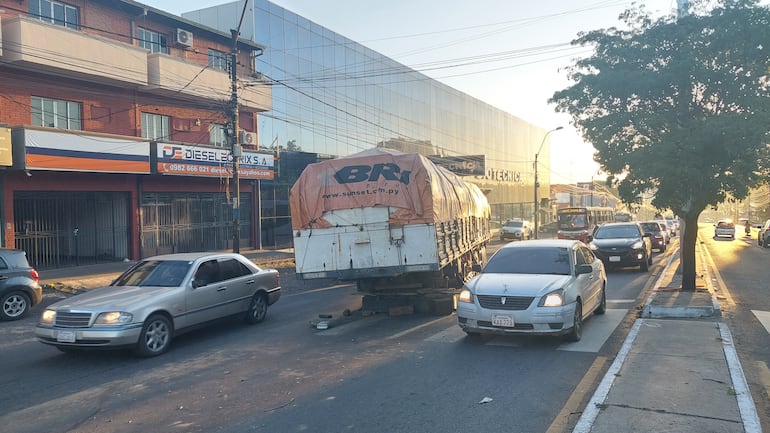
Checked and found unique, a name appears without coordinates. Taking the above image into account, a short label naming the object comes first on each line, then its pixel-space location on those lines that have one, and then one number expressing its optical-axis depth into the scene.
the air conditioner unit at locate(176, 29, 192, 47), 24.11
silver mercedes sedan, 7.63
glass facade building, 30.42
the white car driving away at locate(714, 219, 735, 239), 43.62
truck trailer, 10.16
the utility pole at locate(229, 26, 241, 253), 18.48
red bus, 30.78
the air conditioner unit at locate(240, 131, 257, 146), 26.34
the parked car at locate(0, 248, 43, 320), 11.17
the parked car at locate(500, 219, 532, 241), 42.25
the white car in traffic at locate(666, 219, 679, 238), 46.06
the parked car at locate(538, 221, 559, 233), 56.67
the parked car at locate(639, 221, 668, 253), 27.52
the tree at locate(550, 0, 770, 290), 10.31
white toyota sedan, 7.86
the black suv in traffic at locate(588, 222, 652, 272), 18.14
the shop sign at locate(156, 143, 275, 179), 21.94
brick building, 18.06
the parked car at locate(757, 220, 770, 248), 32.26
